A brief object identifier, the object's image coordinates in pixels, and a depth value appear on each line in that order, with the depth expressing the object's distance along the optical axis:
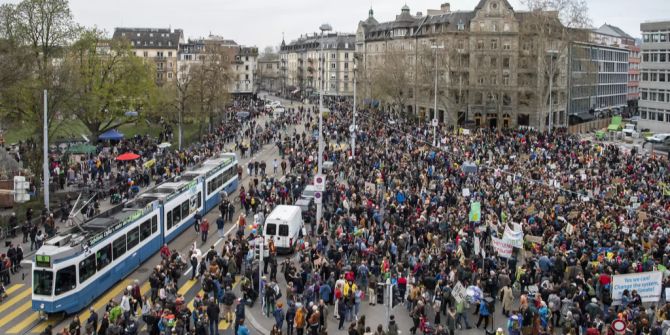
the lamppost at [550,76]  63.63
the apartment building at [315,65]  147.88
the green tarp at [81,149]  50.50
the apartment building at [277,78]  191.38
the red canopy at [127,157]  48.78
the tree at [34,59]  43.91
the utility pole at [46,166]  34.91
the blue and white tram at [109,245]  22.14
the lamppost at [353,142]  52.56
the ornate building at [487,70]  79.50
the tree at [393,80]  87.62
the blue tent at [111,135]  61.81
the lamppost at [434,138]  56.16
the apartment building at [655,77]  74.07
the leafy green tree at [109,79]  61.50
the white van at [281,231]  29.77
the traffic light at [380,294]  24.69
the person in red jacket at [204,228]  32.28
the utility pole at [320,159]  33.38
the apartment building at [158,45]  132.50
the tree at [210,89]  69.23
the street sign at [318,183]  32.62
